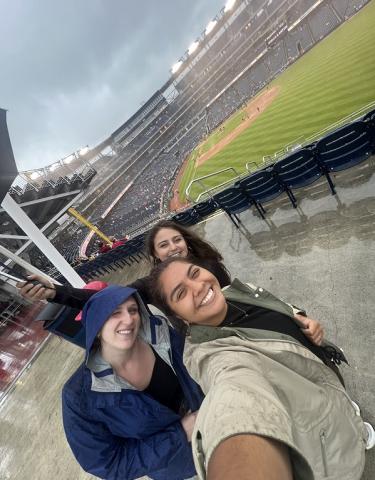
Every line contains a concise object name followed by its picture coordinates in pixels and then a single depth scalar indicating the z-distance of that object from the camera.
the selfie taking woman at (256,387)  0.90
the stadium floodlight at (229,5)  53.55
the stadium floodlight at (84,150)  60.18
